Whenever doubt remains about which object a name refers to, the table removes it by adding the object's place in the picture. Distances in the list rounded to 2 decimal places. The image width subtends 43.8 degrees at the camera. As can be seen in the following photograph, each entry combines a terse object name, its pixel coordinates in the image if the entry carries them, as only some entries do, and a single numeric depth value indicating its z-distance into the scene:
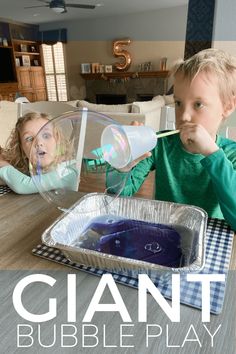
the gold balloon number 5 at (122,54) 6.86
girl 0.66
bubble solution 0.53
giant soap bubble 0.63
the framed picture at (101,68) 7.25
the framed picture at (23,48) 7.35
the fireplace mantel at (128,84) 6.69
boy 0.65
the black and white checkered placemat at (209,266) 0.45
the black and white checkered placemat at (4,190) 0.92
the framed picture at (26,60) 7.41
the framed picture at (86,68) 7.39
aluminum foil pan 0.47
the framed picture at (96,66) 7.28
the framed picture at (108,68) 7.16
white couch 2.61
